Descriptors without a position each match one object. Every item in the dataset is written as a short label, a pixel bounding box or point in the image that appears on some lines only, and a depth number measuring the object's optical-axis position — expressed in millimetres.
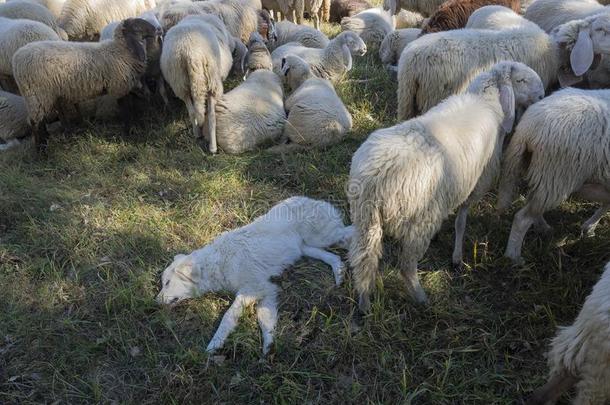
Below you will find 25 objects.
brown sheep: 5906
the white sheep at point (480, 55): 4207
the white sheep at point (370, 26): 7891
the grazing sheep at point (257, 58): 5953
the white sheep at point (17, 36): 5508
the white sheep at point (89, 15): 6812
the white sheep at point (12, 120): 5234
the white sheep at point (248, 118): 4902
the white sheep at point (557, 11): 5465
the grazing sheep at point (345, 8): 9406
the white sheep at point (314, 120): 4875
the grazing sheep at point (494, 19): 5090
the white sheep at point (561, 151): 3012
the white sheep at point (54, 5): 7623
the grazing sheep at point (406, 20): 9125
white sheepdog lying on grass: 3156
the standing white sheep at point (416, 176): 2672
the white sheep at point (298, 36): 7070
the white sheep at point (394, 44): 6758
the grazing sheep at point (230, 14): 6363
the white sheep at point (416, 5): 7547
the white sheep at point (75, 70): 4703
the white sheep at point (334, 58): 6020
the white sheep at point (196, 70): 4703
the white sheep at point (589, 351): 2025
